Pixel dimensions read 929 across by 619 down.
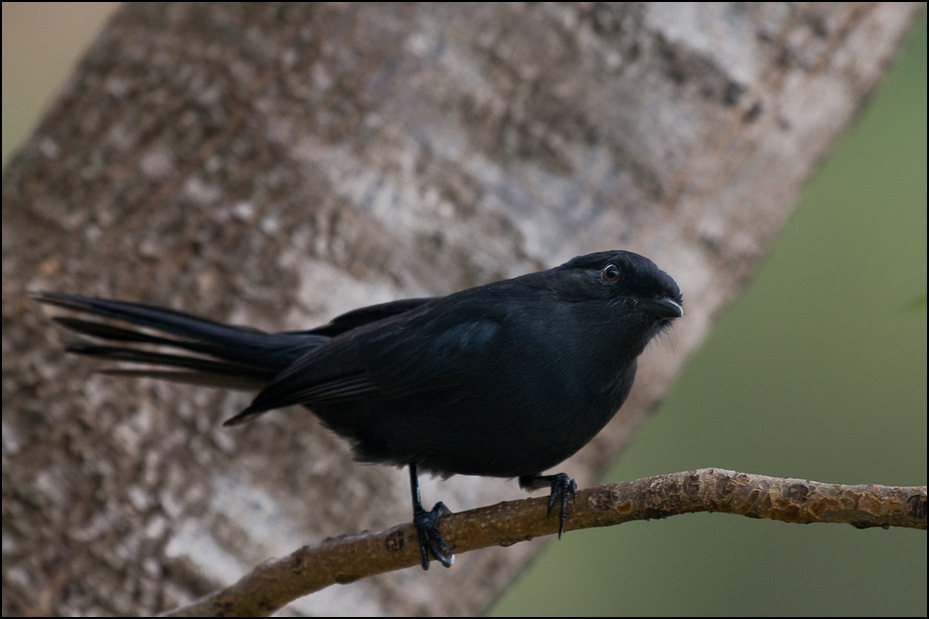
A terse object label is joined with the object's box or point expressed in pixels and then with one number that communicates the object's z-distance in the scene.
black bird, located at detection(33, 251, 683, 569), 4.37
